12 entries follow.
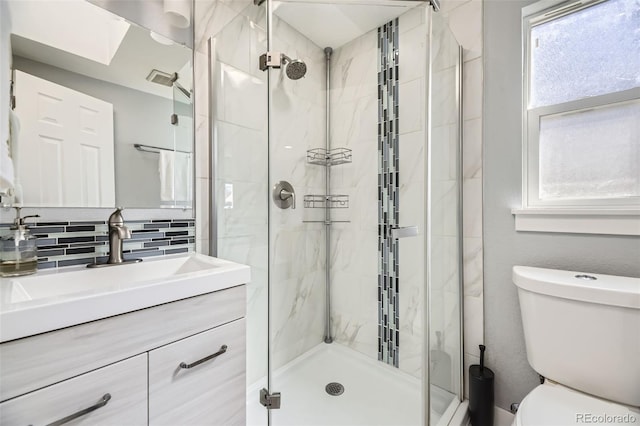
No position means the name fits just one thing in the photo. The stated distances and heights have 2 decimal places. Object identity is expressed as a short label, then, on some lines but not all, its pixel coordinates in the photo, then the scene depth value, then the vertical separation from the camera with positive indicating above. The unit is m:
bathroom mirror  0.91 +0.39
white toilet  0.88 -0.49
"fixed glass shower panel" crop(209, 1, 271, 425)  1.19 +0.24
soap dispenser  0.80 -0.11
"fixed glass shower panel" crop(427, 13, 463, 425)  1.21 -0.08
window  1.12 +0.45
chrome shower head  1.21 +0.65
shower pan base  1.22 -0.89
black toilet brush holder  1.27 -0.87
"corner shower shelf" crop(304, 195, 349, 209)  1.42 +0.05
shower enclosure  1.21 +0.09
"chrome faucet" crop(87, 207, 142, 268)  1.00 -0.09
